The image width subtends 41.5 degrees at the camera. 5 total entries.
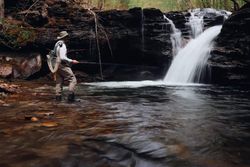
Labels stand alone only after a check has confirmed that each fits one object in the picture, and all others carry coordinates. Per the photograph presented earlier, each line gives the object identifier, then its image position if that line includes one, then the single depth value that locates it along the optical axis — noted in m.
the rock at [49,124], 5.53
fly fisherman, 8.48
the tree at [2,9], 13.75
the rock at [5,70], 13.07
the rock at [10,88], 9.28
